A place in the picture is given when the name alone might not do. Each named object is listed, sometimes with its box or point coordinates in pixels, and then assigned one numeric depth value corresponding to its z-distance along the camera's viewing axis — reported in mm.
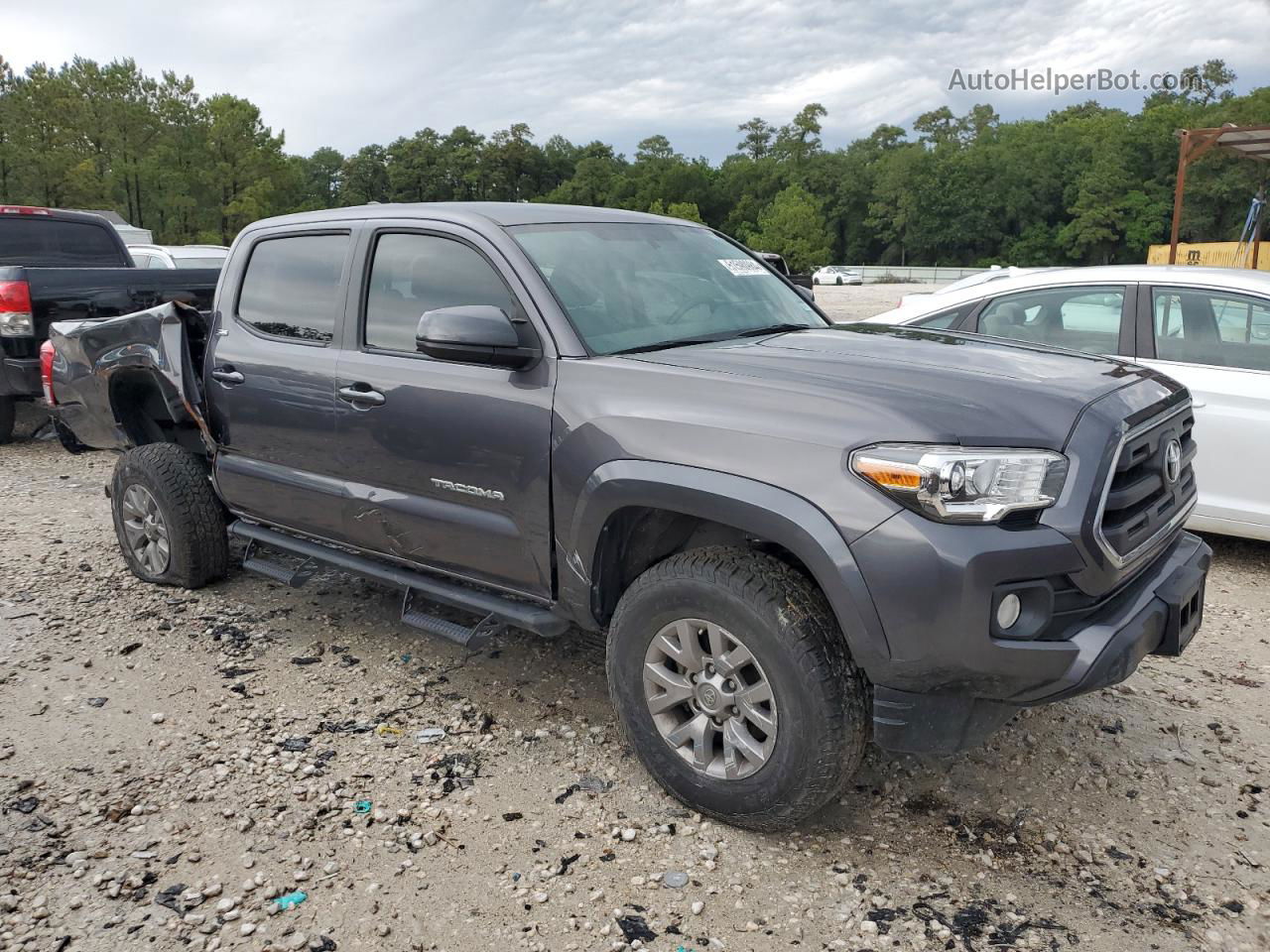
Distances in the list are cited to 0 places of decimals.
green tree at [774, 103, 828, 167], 122981
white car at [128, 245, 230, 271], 13876
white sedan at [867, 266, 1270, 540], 5145
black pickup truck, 7727
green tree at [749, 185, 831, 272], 90625
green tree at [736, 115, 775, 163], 134875
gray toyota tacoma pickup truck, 2551
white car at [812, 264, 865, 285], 62375
